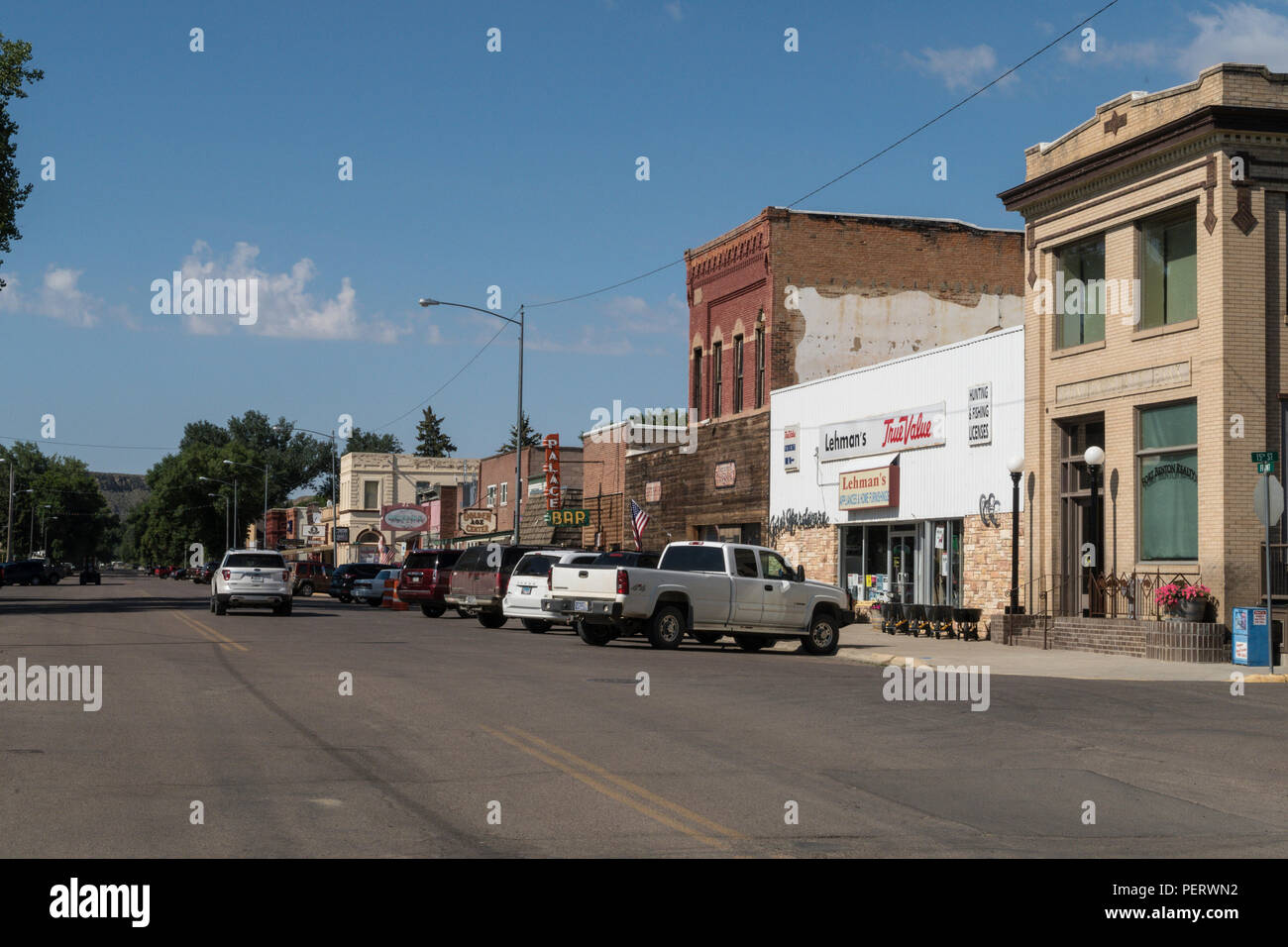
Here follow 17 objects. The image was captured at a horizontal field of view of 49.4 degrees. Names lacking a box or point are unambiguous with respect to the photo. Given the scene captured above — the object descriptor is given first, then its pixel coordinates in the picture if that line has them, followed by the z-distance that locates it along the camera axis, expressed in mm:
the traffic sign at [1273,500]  21625
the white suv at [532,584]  30375
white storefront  31688
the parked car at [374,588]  54375
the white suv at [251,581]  36812
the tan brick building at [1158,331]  25250
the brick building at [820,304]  42688
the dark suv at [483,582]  33969
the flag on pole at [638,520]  43469
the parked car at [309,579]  69750
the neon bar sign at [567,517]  56625
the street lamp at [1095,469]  27281
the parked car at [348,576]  57000
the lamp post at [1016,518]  29078
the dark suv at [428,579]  39688
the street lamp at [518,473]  47062
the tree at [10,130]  41875
